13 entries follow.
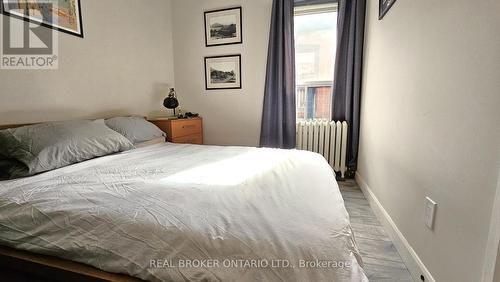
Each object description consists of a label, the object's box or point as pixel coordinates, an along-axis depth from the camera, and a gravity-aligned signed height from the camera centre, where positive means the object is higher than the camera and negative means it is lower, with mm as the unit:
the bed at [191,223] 684 -398
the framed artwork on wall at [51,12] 1662 +708
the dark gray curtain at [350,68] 2703 +446
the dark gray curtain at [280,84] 2859 +278
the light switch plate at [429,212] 1125 -504
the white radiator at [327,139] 2826 -394
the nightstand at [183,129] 2695 -279
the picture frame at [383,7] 1808 +802
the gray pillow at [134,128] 2155 -207
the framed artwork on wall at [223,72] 3180 +461
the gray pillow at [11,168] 1345 -355
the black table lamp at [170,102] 2969 +51
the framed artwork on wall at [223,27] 3084 +1044
